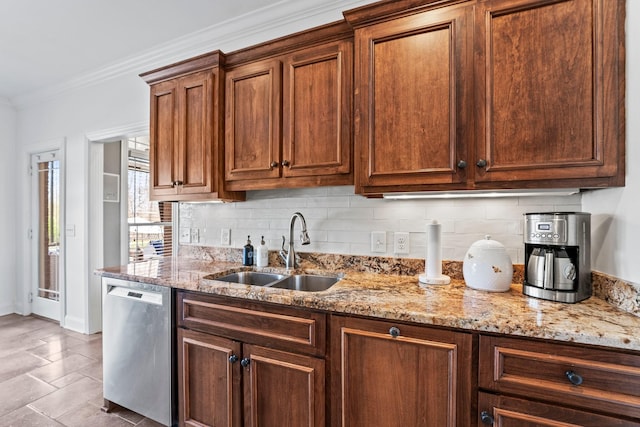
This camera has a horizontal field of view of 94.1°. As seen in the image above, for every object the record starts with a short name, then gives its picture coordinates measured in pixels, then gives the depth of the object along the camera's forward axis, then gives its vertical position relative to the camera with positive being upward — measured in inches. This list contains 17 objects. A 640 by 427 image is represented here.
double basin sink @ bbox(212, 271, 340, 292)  75.1 -18.3
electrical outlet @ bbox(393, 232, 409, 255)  72.0 -8.2
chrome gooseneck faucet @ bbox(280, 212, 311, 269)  76.5 -8.7
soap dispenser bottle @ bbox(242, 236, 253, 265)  85.5 -13.3
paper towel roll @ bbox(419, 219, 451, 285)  61.1 -10.2
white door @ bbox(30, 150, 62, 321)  144.1 -12.9
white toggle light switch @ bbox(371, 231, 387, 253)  74.3 -8.0
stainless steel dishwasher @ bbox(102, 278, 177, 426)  66.6 -33.1
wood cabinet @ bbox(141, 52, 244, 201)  79.5 +21.9
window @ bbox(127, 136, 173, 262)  149.2 -3.0
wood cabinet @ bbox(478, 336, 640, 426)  35.8 -22.3
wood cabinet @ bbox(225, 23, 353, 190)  65.8 +23.2
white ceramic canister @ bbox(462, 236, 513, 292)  55.0 -10.8
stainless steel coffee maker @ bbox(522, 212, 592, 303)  47.7 -7.5
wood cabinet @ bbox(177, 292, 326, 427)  52.4 -30.0
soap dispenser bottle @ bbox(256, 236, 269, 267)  82.3 -13.0
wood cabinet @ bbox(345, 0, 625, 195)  46.1 +20.2
